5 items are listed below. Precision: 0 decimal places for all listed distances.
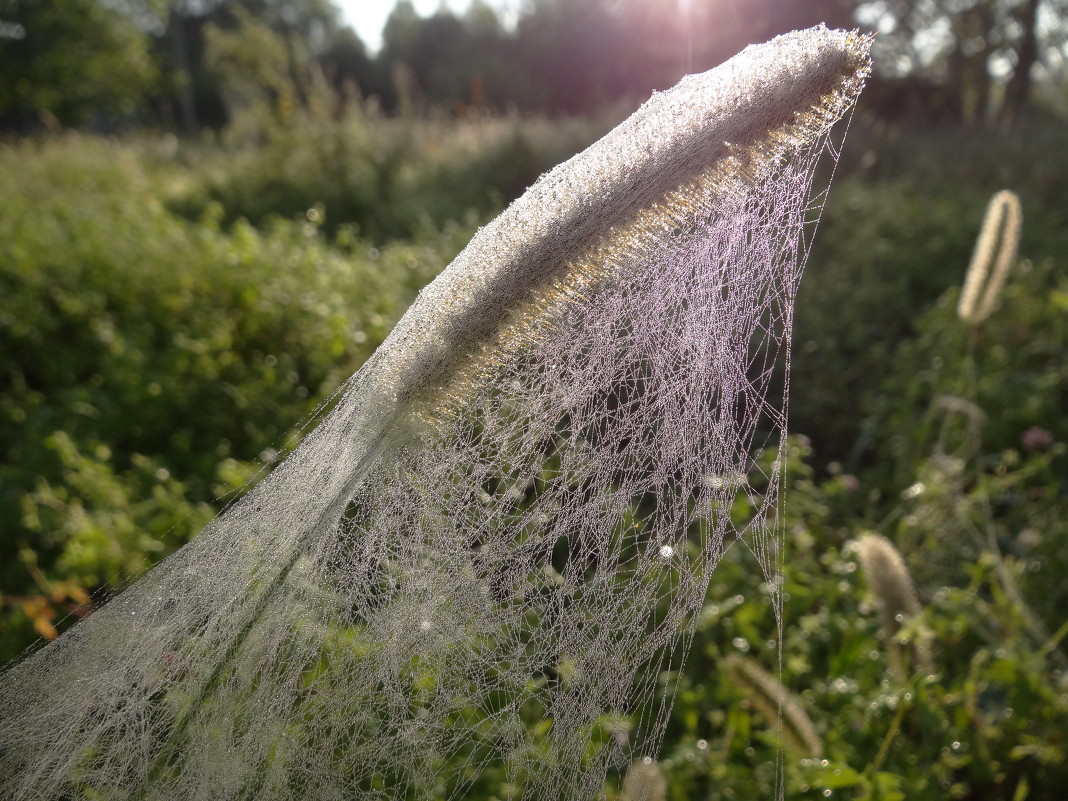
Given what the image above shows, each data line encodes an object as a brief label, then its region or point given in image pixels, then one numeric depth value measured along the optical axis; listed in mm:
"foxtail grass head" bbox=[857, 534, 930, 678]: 256
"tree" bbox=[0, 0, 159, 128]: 14530
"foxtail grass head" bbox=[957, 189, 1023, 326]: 400
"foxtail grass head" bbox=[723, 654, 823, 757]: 248
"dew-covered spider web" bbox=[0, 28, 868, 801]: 132
